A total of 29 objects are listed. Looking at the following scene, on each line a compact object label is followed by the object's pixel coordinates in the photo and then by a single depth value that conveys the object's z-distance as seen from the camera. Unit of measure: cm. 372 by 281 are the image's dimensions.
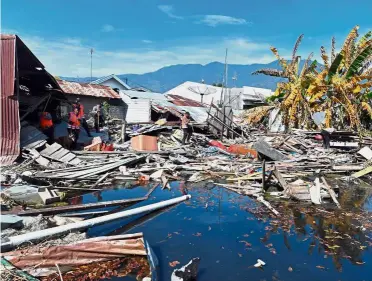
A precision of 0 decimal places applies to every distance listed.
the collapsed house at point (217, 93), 3572
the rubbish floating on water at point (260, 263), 471
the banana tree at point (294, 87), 1860
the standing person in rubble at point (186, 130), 1536
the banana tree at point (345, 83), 1659
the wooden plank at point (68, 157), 1130
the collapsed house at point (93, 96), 2242
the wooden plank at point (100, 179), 911
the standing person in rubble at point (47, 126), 1335
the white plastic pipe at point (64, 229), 435
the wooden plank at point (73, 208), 581
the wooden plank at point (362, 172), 1121
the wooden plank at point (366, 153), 1303
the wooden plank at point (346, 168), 1180
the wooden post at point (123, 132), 1622
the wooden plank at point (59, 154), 1138
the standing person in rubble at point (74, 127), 1387
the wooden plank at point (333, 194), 782
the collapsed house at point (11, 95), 1091
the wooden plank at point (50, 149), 1141
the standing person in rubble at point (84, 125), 1662
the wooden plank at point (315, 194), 787
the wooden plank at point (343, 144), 1526
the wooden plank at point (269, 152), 1291
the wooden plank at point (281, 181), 841
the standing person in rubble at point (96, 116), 1938
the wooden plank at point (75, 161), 1114
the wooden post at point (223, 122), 1896
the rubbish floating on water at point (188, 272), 405
